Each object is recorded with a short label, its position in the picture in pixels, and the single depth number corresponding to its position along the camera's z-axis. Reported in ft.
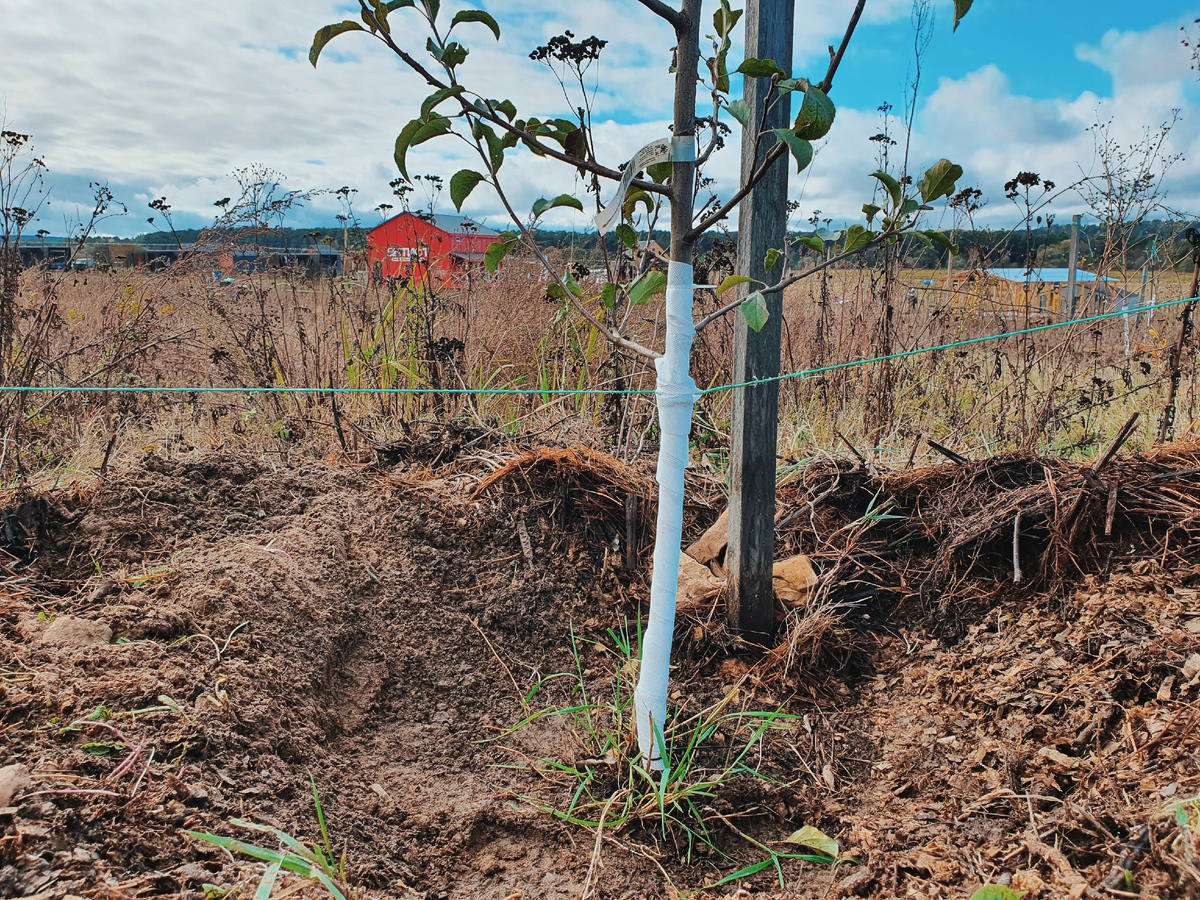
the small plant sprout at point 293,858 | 3.94
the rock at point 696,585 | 8.27
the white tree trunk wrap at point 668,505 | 5.33
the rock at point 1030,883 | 4.20
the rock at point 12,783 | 4.25
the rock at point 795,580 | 8.30
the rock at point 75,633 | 6.07
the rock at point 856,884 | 4.93
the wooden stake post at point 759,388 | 6.63
